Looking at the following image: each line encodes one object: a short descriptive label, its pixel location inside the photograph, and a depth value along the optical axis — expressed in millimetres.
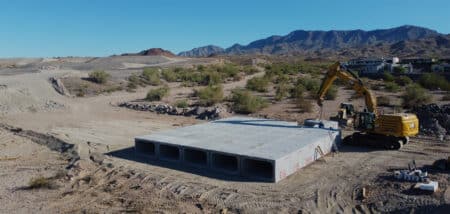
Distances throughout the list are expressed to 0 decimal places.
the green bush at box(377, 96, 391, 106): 30100
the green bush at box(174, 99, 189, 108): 32188
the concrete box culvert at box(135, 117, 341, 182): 15203
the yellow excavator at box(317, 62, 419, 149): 17953
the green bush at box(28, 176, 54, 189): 14562
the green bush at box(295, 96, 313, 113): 28594
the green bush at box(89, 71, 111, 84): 47000
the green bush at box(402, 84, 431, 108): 29820
